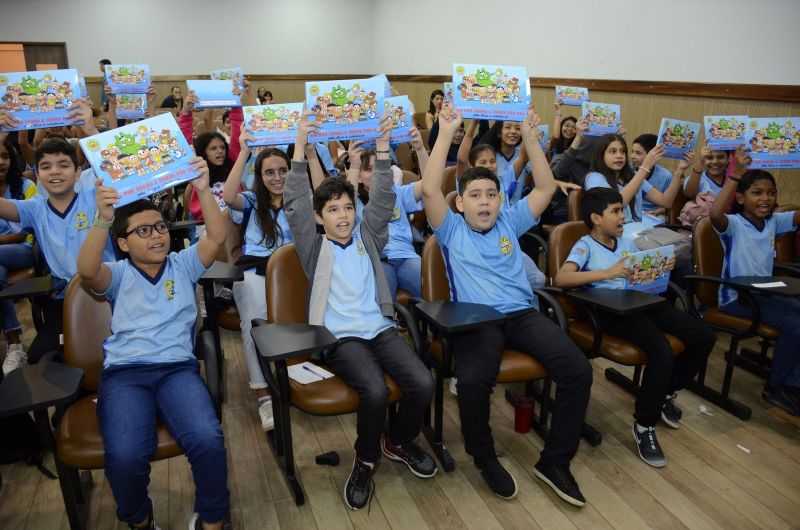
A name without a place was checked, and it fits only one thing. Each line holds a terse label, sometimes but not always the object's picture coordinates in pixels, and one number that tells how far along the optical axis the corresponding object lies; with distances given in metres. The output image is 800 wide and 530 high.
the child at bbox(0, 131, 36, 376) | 3.24
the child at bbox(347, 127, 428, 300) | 3.21
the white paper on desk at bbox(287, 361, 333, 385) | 2.18
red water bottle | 2.77
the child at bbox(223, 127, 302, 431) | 3.12
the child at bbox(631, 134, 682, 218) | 4.32
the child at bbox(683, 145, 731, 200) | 3.93
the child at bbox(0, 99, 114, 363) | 2.73
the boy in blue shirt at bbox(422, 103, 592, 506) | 2.32
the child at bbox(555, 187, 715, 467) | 2.55
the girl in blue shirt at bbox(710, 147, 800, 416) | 2.89
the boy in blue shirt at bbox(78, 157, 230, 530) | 1.82
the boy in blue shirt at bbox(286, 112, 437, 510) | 2.21
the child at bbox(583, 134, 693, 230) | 3.68
